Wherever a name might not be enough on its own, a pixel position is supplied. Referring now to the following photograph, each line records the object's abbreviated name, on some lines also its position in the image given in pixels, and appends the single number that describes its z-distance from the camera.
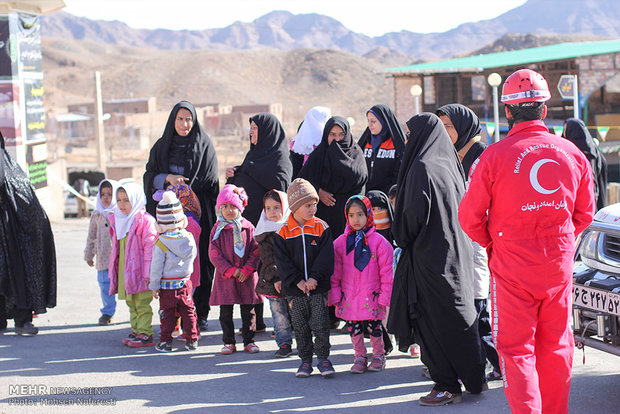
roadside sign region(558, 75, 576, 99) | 13.50
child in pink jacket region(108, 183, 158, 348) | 6.66
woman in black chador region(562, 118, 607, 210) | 8.32
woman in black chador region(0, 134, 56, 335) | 7.17
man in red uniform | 3.93
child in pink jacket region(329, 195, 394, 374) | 5.63
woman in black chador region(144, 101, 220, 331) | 7.28
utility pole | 27.92
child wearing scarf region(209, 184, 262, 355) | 6.32
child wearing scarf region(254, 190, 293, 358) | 6.07
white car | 4.49
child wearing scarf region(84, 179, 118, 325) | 7.45
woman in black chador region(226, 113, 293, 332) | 7.09
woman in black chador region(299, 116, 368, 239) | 6.82
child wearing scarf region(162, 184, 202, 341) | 6.82
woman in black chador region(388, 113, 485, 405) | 4.83
